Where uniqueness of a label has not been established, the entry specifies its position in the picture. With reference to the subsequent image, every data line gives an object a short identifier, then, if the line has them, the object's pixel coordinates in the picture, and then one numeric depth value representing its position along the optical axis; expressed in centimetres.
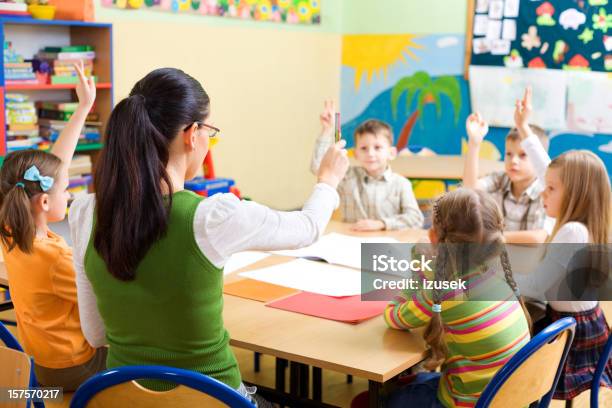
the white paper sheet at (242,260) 245
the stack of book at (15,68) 374
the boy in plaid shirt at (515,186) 306
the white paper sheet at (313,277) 223
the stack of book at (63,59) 397
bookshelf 393
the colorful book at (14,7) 364
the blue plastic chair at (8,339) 175
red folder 201
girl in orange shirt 201
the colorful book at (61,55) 398
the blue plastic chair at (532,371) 164
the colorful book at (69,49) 400
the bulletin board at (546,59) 512
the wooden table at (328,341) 170
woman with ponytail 148
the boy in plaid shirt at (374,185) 336
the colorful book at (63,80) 393
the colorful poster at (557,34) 510
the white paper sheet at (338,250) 254
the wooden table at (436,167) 497
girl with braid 185
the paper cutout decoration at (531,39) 532
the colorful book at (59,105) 403
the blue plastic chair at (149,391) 135
